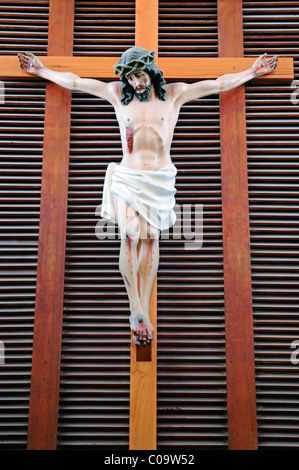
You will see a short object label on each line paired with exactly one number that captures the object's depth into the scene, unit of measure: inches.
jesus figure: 121.3
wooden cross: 129.9
